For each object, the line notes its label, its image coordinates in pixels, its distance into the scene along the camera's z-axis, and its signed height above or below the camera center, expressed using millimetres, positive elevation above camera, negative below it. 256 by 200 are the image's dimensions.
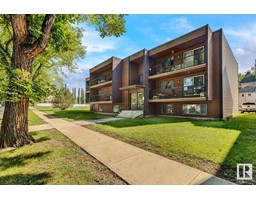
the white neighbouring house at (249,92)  29878 +1624
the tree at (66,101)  30250 +94
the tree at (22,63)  4656 +1522
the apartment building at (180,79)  11945 +2388
